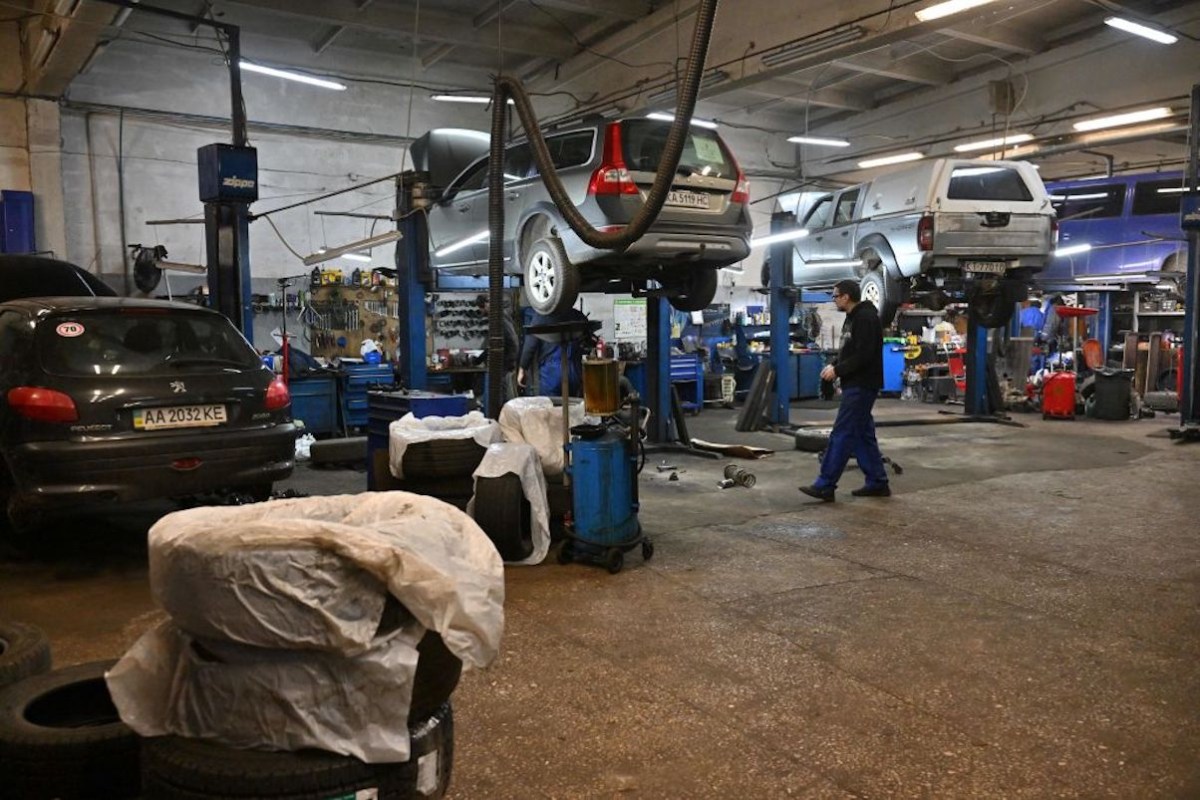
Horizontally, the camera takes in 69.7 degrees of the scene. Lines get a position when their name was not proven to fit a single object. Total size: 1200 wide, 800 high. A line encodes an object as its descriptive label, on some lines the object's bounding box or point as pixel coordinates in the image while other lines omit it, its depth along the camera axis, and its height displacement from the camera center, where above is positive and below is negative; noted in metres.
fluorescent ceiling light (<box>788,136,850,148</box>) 14.77 +3.54
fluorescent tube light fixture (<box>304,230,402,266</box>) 6.89 +0.84
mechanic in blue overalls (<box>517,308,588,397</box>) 7.66 -0.15
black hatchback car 4.13 -0.29
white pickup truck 9.41 +1.23
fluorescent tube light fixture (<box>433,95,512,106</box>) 11.91 +3.50
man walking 6.29 -0.33
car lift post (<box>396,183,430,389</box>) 7.11 +0.52
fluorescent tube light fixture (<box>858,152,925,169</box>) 17.06 +3.75
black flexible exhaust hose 3.87 +0.93
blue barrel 4.60 -0.76
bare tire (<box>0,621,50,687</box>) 2.25 -0.81
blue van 13.21 +1.79
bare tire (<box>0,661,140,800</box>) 1.83 -0.87
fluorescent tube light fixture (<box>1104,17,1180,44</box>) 10.03 +3.73
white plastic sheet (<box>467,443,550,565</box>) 4.73 -0.70
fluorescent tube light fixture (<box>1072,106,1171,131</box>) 13.07 +3.49
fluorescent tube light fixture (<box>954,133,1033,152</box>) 15.13 +3.62
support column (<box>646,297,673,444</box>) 8.45 -0.20
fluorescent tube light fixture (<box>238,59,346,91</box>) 10.07 +3.25
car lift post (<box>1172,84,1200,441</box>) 9.41 +0.50
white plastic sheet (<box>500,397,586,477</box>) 5.15 -0.50
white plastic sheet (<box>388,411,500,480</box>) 5.07 -0.50
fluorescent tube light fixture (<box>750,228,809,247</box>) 10.31 +1.32
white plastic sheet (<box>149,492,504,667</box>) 1.56 -0.43
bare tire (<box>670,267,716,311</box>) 7.73 +0.52
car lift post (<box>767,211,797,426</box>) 10.68 +0.34
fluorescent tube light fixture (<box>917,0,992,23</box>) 7.43 +2.94
